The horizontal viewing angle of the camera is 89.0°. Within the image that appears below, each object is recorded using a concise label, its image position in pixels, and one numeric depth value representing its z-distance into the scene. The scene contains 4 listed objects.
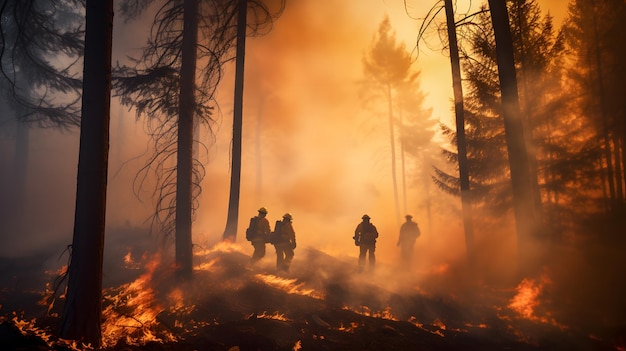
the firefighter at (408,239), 14.02
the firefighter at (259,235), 11.41
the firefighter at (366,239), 12.67
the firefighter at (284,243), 11.23
